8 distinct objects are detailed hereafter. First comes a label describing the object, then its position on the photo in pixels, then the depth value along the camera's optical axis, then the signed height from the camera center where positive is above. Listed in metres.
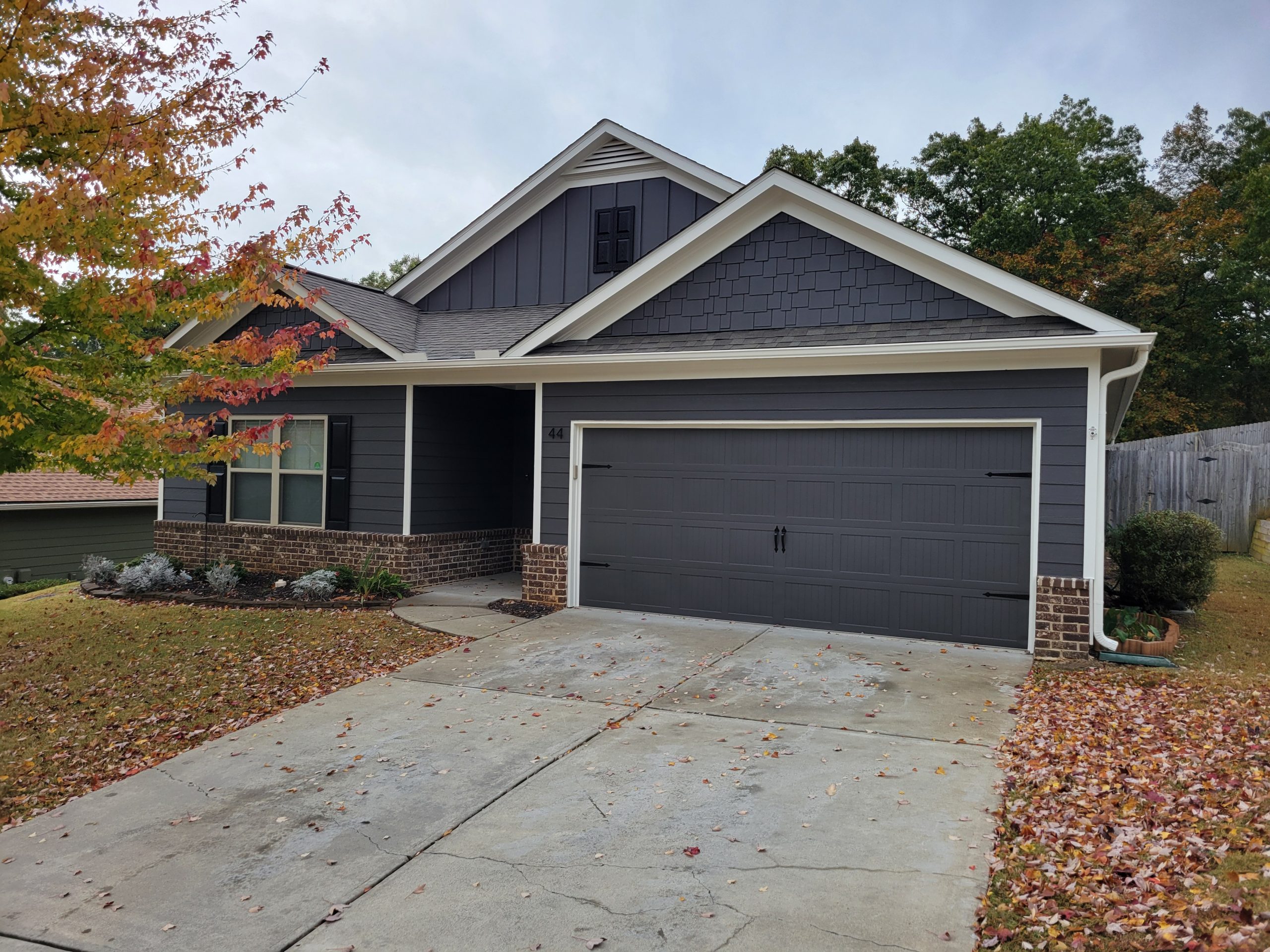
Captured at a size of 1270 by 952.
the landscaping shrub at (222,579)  11.78 -1.40
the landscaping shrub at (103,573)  12.77 -1.46
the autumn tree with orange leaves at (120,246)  5.81 +1.62
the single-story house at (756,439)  8.36 +0.52
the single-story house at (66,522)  19.64 -1.22
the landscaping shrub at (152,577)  12.03 -1.43
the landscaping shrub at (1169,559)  9.84 -0.68
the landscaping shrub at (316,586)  11.16 -1.38
